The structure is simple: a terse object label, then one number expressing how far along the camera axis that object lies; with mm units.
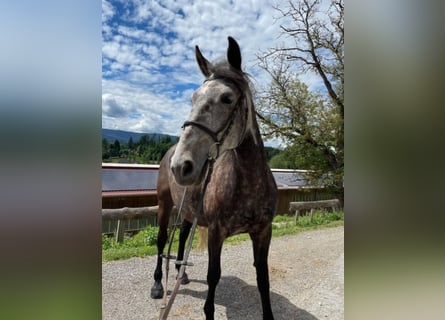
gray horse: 1382
